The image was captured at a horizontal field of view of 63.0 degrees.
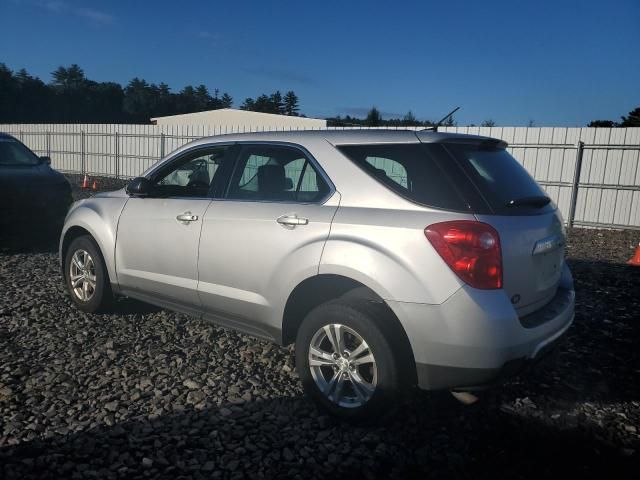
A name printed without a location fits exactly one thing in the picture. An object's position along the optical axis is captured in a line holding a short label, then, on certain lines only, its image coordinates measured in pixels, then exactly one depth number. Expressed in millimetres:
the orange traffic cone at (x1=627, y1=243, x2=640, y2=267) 7908
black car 7488
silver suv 2682
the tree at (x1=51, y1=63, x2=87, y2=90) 105938
